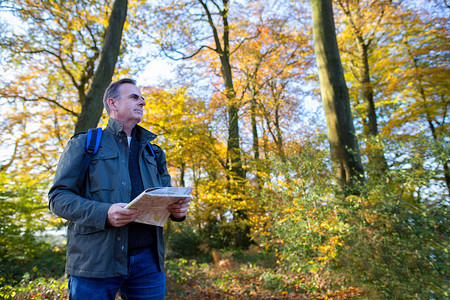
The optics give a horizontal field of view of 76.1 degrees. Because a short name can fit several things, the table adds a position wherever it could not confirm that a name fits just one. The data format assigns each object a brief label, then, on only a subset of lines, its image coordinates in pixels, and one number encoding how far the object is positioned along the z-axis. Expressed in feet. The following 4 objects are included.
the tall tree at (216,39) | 33.51
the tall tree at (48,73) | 24.94
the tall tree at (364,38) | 36.03
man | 5.28
